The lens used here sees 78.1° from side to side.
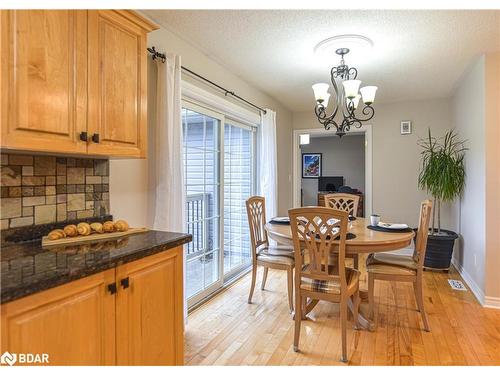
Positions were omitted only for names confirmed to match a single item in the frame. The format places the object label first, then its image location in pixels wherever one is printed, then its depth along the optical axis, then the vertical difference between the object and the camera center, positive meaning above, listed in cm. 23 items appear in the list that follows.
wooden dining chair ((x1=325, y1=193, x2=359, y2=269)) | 373 -19
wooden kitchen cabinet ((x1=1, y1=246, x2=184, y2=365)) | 102 -52
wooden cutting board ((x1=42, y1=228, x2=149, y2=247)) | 149 -26
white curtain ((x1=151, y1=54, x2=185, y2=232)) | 228 +25
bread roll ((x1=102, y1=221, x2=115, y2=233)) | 174 -22
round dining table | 226 -40
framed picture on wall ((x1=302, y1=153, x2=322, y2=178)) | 855 +60
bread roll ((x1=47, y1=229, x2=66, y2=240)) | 152 -24
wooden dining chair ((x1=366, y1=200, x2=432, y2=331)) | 245 -68
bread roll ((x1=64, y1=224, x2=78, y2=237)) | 159 -22
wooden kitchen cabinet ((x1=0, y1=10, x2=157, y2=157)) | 125 +51
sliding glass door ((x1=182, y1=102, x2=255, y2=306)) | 294 -9
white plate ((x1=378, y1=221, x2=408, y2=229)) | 269 -35
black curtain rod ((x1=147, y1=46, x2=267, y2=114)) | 227 +102
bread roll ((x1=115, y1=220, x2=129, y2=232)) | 176 -22
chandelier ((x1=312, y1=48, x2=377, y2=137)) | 263 +82
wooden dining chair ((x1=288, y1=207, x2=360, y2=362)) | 208 -54
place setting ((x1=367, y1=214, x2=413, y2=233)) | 262 -36
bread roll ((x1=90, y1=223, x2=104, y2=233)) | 169 -22
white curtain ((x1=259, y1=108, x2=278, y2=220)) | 415 +29
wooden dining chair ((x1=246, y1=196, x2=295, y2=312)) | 284 -64
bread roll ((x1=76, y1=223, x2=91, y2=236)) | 162 -22
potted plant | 379 +3
